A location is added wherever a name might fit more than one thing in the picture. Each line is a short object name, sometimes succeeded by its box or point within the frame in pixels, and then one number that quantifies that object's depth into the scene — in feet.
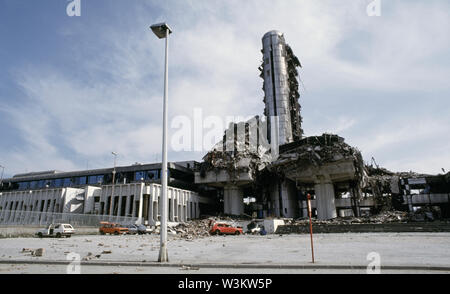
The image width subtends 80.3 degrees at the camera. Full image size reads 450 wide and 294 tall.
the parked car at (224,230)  111.24
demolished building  160.97
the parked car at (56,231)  101.24
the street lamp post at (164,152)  34.21
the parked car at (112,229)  121.19
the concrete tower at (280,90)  229.04
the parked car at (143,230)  128.60
